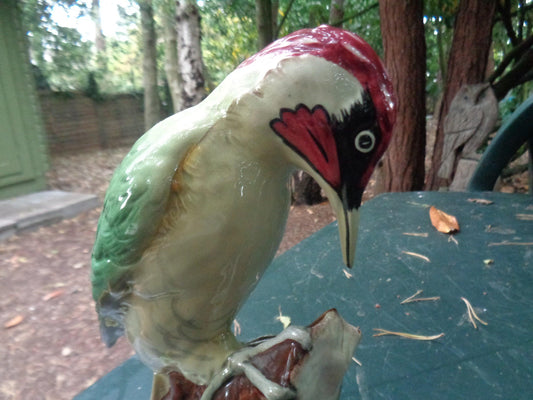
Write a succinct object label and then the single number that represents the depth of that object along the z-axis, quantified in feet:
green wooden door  11.46
